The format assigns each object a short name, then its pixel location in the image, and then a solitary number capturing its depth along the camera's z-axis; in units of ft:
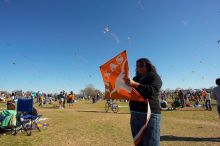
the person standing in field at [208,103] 48.27
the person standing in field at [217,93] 17.67
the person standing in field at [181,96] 54.24
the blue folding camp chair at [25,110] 21.22
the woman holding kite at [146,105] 7.57
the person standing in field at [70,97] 56.94
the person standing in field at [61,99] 55.66
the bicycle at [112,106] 43.03
